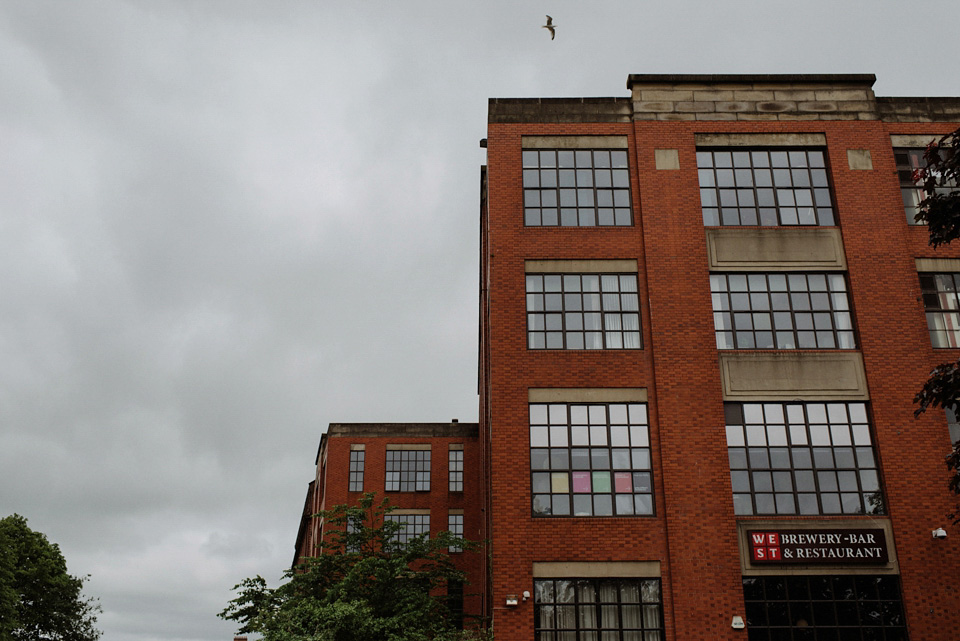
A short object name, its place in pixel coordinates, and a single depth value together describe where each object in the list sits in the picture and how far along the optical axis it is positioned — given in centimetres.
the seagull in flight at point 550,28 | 2269
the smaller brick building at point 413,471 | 4919
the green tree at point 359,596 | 2042
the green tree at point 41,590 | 4378
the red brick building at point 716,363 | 2125
